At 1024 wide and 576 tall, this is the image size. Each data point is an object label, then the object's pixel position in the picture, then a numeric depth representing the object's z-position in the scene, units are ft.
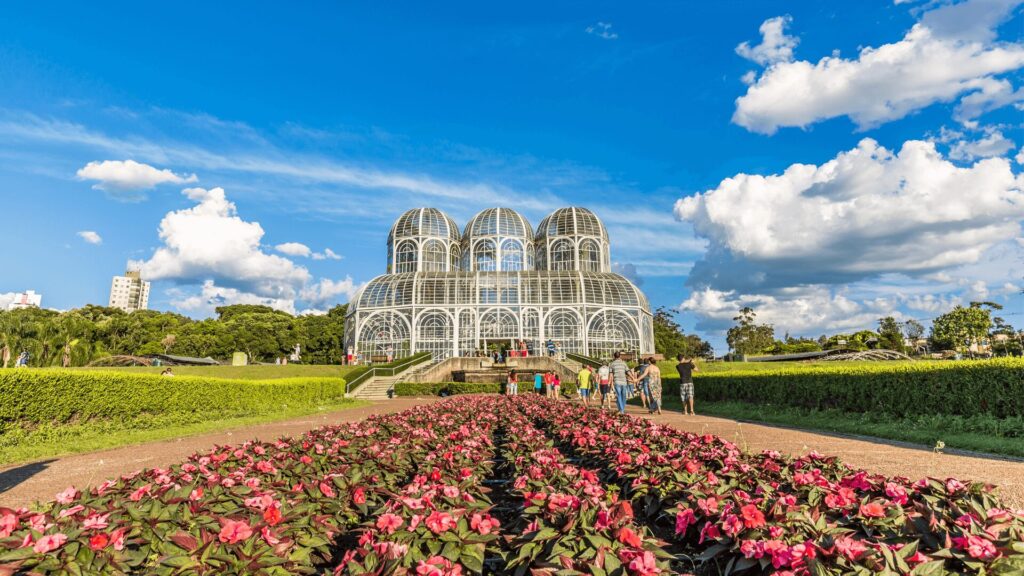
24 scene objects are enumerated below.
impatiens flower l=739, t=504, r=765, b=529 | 9.20
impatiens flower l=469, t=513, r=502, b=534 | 9.10
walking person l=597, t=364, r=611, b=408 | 52.80
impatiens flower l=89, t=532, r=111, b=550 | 8.16
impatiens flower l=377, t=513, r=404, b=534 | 8.95
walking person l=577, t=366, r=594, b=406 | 56.10
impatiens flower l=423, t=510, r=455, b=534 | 8.95
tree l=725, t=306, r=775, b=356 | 253.22
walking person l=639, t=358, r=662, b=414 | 47.16
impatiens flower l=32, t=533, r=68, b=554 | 7.68
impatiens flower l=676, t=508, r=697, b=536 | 10.59
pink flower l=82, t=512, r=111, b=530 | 8.66
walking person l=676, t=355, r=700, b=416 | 46.80
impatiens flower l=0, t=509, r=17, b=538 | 8.25
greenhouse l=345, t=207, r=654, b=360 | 127.54
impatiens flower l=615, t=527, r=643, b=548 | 8.18
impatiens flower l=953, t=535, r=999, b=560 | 7.25
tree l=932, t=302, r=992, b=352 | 235.20
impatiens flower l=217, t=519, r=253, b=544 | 8.30
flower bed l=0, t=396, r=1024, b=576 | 7.71
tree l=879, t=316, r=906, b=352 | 231.50
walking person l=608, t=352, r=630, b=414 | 45.83
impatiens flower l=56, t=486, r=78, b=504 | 10.57
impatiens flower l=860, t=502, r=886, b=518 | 9.75
